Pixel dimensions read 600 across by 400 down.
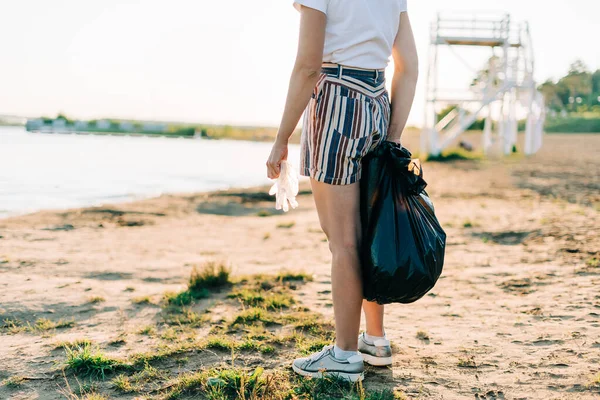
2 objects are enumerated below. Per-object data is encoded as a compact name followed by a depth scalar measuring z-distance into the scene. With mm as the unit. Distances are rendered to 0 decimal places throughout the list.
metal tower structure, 21453
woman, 2504
